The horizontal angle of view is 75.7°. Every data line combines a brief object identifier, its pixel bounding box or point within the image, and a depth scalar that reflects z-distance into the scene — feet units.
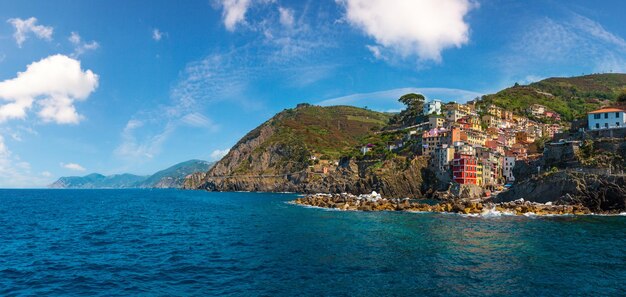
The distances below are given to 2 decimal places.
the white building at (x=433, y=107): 543.39
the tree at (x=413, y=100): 620.69
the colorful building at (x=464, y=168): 362.12
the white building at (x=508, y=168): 412.36
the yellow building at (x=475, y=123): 470.80
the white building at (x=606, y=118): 299.13
